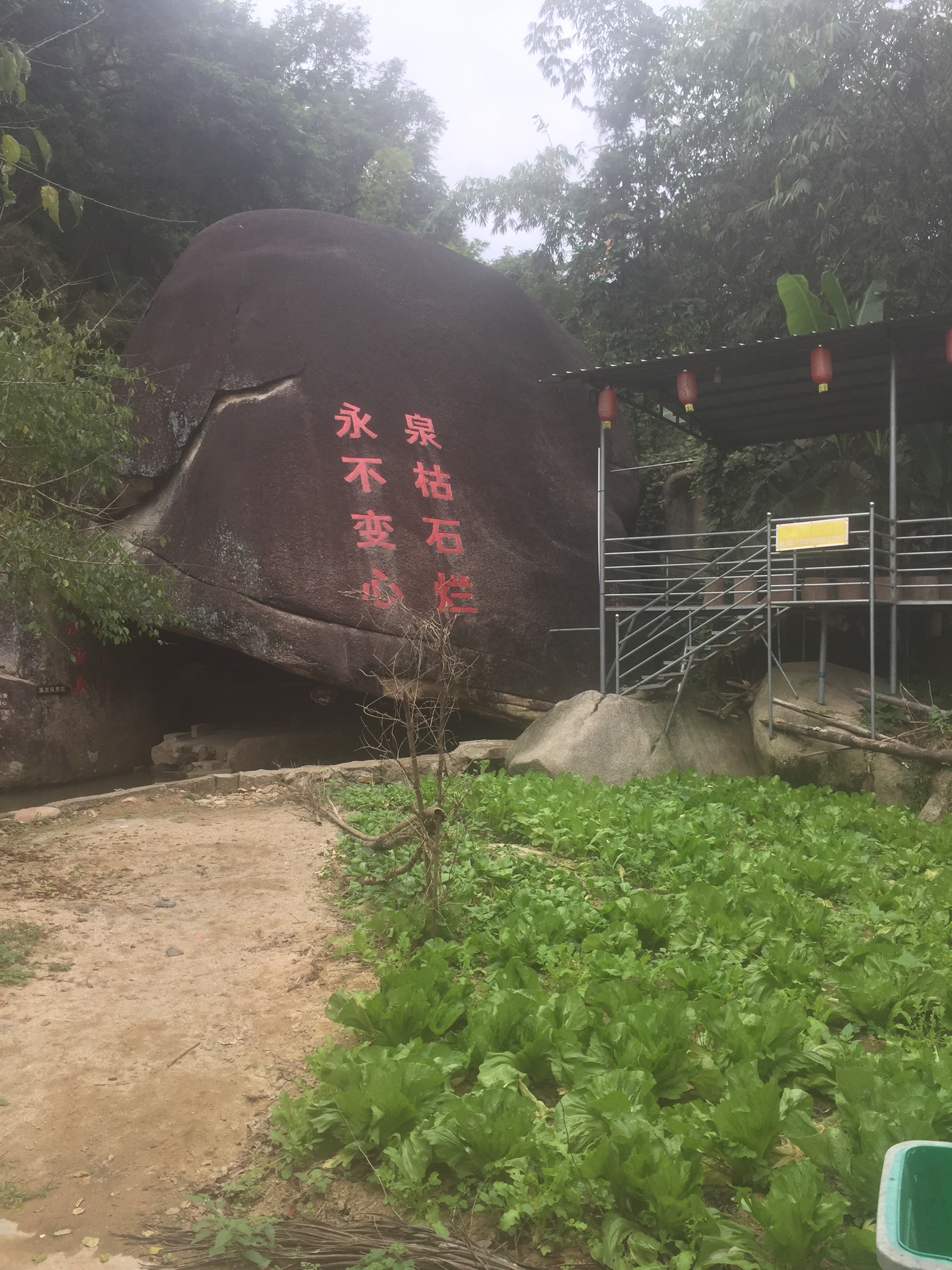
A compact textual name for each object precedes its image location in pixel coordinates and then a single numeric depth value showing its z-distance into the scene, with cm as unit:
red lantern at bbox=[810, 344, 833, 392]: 1045
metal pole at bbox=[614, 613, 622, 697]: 1156
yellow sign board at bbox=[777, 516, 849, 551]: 937
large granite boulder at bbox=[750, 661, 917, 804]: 926
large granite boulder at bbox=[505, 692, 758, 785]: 1031
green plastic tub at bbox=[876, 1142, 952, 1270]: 173
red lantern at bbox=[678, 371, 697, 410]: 1135
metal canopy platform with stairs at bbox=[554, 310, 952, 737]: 1013
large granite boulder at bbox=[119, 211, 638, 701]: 1121
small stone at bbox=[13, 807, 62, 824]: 827
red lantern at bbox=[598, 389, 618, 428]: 1214
